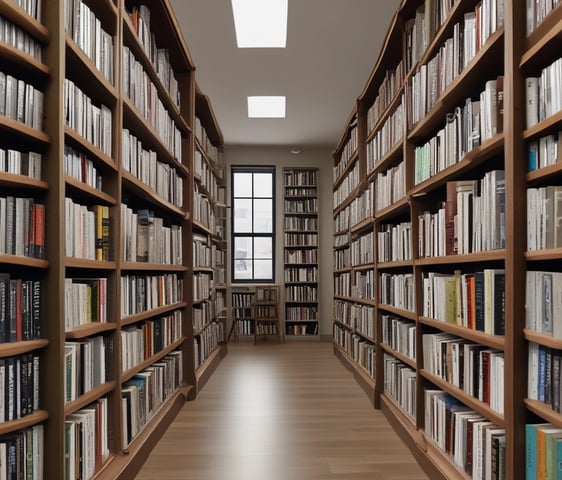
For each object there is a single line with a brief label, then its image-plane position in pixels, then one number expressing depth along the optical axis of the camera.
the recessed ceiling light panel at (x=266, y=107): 6.88
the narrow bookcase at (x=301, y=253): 9.30
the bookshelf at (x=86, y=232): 1.79
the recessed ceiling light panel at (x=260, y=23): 4.36
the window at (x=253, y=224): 9.49
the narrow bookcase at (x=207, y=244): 5.21
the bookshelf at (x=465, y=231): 1.77
